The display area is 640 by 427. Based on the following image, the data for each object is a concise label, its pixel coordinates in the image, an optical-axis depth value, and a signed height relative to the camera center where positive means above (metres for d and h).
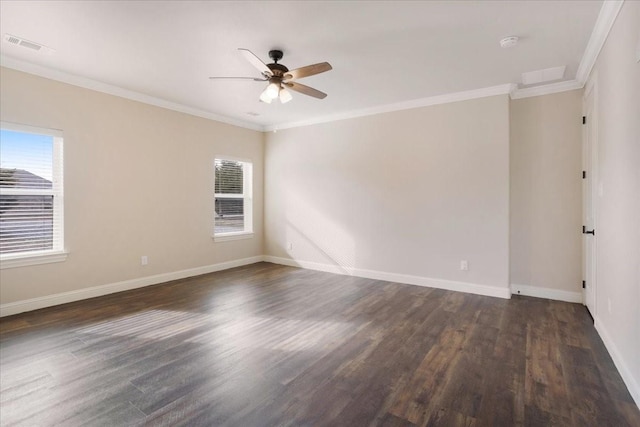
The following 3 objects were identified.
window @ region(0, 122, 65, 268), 3.44 +0.19
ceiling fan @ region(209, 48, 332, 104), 2.86 +1.32
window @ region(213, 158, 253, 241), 5.74 +0.23
